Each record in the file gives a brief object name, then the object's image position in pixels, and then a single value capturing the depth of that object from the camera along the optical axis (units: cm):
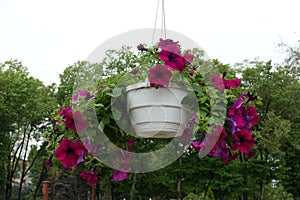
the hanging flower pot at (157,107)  162
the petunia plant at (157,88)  163
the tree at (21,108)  1150
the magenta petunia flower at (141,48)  174
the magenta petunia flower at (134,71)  177
